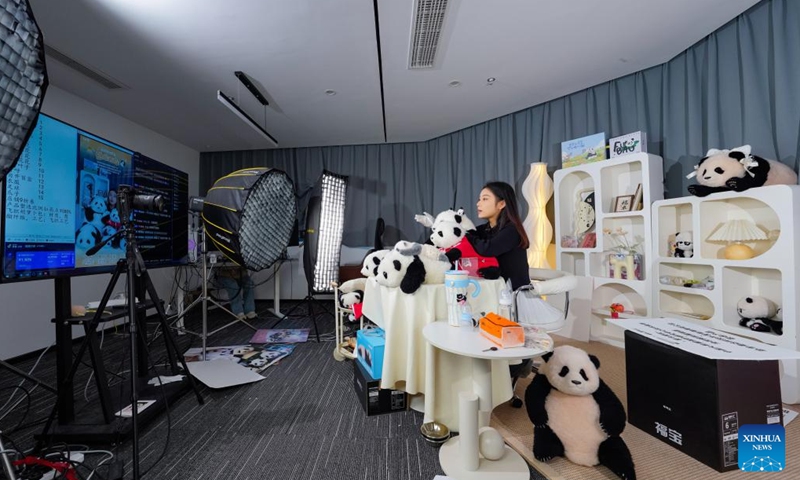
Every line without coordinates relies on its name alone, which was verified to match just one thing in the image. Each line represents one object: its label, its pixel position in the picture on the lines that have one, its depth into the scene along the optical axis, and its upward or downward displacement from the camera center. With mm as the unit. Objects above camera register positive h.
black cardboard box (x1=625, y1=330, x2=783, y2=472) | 1132 -579
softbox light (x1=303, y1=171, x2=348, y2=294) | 3000 +143
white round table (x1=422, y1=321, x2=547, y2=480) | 1137 -695
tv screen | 1173 +200
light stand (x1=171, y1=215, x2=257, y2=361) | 2320 -351
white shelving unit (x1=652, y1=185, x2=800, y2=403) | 1670 -120
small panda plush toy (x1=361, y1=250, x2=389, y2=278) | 1866 -96
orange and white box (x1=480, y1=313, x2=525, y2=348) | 1087 -305
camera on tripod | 1312 +207
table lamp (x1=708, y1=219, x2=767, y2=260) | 1917 +50
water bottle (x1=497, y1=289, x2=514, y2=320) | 1311 -232
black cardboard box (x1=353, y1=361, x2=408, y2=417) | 1640 -795
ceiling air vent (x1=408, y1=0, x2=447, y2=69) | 1896 +1448
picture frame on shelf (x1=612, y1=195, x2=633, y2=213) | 2609 +349
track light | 2670 +1283
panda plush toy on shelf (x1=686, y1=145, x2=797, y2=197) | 1803 +429
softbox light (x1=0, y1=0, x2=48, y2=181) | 819 +472
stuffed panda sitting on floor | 1196 -657
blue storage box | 1688 -570
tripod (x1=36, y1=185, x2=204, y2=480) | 1162 -111
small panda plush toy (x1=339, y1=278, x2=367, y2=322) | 2404 -369
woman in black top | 1754 +67
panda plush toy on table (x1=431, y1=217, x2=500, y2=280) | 1766 +37
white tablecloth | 1486 -526
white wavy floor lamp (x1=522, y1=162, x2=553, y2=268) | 3154 +288
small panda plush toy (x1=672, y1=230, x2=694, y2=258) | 2254 -4
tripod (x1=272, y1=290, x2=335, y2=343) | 3039 -780
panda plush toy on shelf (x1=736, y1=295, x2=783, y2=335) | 1801 -411
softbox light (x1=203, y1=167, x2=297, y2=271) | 1780 +195
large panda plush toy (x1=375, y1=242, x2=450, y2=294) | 1534 -109
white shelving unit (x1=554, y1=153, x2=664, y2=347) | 2443 +189
